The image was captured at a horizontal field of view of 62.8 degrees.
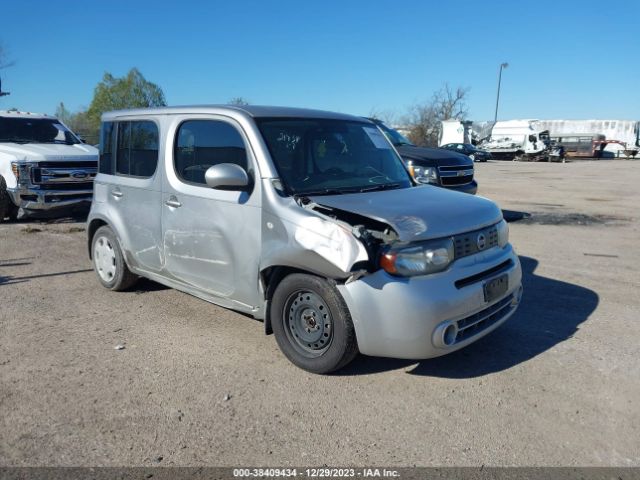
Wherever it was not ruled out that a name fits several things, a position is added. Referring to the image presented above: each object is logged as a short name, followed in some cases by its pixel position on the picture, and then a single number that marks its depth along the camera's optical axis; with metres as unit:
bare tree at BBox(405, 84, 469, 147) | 61.74
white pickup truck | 9.37
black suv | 9.28
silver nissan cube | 3.38
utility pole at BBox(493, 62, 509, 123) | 61.62
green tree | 56.76
